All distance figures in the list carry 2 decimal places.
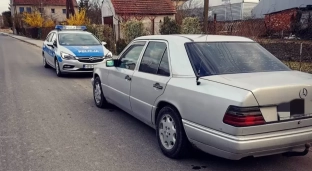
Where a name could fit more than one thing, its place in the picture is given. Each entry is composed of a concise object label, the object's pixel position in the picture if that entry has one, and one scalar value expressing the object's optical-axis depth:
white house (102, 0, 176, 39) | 23.19
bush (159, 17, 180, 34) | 14.88
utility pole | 9.53
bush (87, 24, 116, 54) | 19.31
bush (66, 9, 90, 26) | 26.85
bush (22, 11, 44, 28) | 46.28
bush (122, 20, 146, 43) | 16.91
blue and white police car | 10.47
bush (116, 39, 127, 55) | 17.27
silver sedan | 3.22
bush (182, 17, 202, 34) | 13.83
